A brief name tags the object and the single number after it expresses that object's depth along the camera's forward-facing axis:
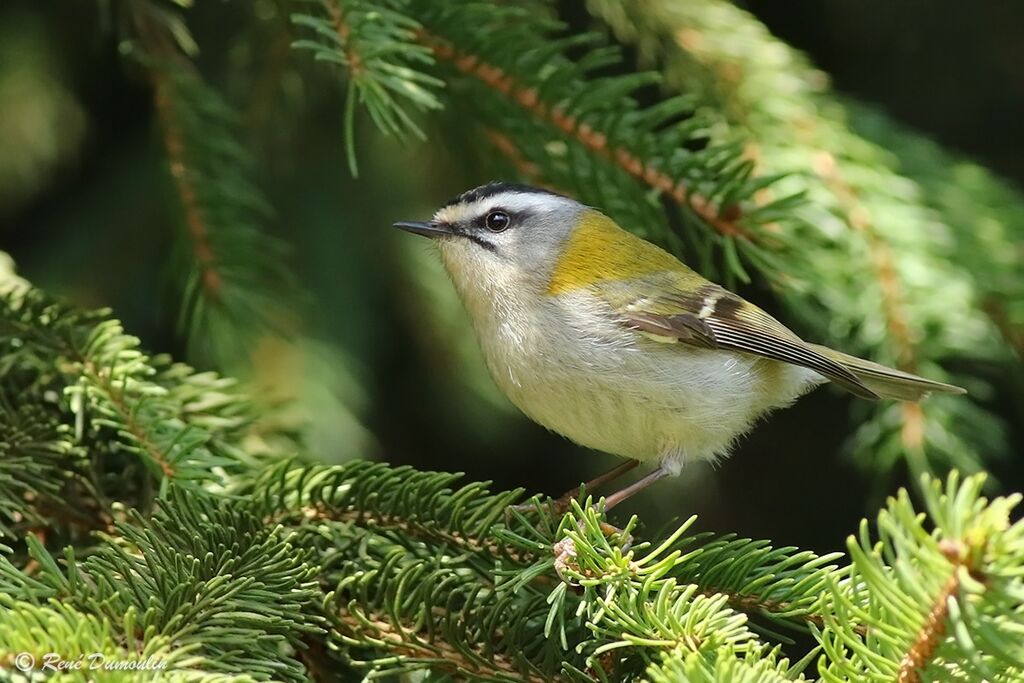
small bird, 2.60
